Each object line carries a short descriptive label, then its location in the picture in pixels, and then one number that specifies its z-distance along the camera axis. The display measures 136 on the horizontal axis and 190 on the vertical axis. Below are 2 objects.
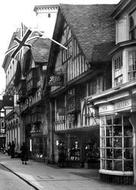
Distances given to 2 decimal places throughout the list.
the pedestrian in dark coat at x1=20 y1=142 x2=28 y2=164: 29.45
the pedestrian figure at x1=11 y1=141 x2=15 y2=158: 41.13
